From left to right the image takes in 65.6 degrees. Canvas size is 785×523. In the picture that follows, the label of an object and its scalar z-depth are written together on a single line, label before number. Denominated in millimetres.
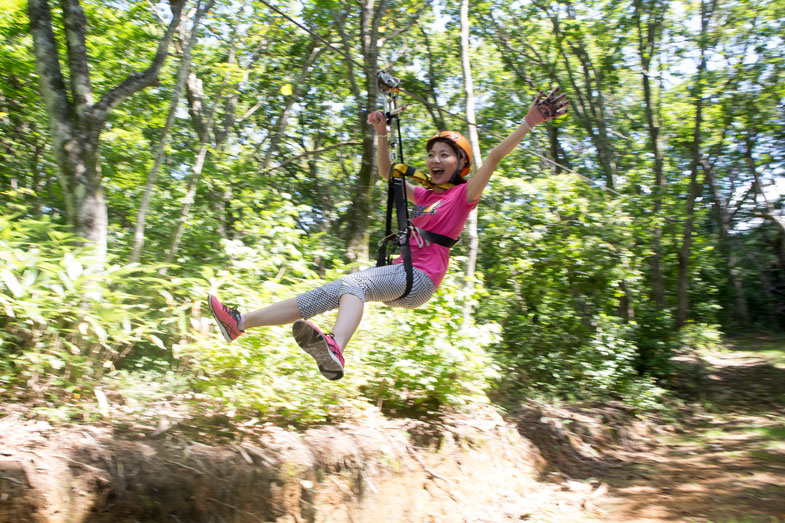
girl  3102
